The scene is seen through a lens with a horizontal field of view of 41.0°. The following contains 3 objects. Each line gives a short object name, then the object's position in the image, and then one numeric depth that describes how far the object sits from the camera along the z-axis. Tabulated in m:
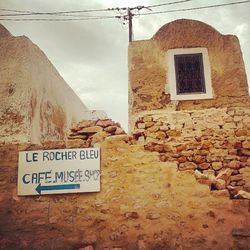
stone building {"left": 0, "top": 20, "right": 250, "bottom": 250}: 5.17
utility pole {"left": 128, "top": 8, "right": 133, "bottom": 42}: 11.98
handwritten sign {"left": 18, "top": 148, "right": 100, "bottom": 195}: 5.48
